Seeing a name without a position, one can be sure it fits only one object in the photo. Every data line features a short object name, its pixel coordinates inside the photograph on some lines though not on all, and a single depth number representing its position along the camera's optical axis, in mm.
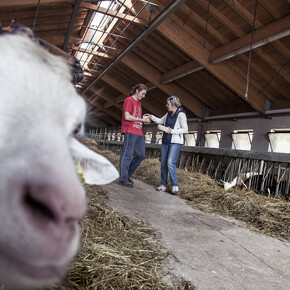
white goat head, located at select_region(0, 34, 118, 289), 606
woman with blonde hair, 5059
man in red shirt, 4887
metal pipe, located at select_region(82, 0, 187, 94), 6500
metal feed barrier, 5738
